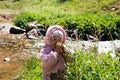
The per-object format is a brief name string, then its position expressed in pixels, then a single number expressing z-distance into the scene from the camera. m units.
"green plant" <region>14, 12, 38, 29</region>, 10.66
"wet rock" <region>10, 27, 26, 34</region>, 10.29
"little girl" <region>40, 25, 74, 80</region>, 3.27
